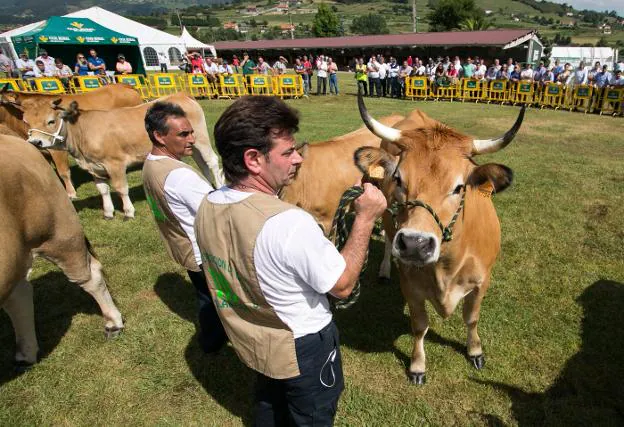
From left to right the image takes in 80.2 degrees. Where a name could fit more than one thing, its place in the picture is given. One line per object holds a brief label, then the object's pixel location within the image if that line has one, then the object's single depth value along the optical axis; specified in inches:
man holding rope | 60.1
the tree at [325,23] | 2908.5
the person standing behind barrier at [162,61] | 1461.6
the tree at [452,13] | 2139.5
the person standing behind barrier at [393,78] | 793.2
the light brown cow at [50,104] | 239.0
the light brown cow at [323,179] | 172.1
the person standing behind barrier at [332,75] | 803.6
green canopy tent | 890.7
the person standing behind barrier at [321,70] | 804.0
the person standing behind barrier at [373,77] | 800.3
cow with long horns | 89.0
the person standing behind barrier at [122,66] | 733.9
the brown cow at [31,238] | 107.8
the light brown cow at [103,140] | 240.7
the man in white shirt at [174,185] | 110.7
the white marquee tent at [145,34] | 1207.9
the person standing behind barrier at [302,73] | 800.9
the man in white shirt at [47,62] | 669.3
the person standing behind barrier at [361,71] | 769.3
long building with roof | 1225.4
